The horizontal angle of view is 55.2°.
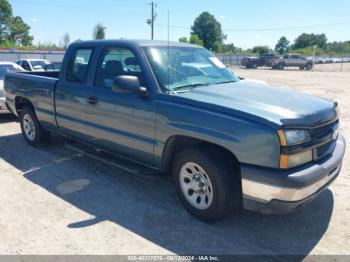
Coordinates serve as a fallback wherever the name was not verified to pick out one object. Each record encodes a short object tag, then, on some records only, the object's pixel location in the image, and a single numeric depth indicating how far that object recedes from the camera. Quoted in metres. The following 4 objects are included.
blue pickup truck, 2.97
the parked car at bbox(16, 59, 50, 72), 15.51
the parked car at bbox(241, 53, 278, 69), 42.34
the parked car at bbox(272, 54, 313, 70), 41.50
